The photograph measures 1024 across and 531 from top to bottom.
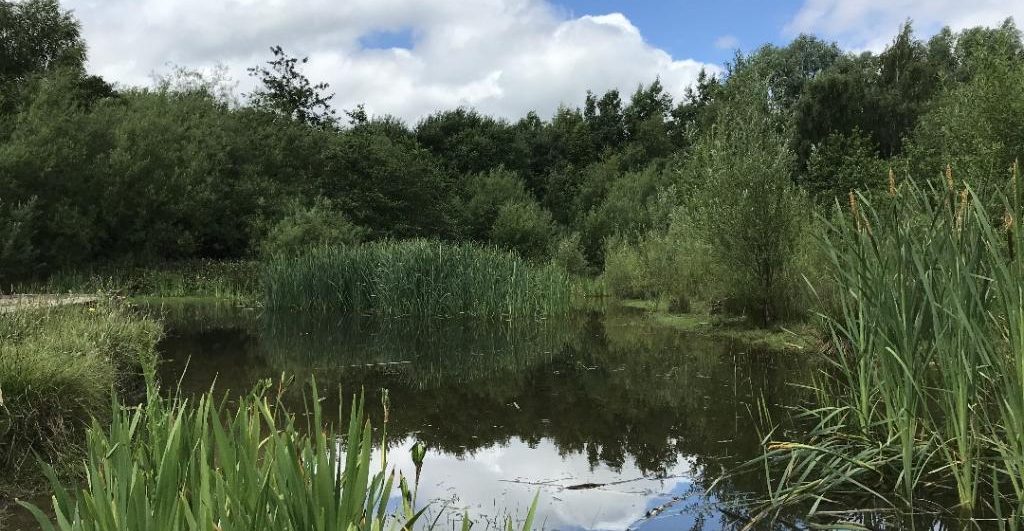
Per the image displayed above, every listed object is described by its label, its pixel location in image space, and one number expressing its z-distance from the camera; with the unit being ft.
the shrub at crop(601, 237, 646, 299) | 60.80
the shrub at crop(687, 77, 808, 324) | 38.24
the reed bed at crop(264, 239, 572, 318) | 48.44
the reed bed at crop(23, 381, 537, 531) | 5.44
